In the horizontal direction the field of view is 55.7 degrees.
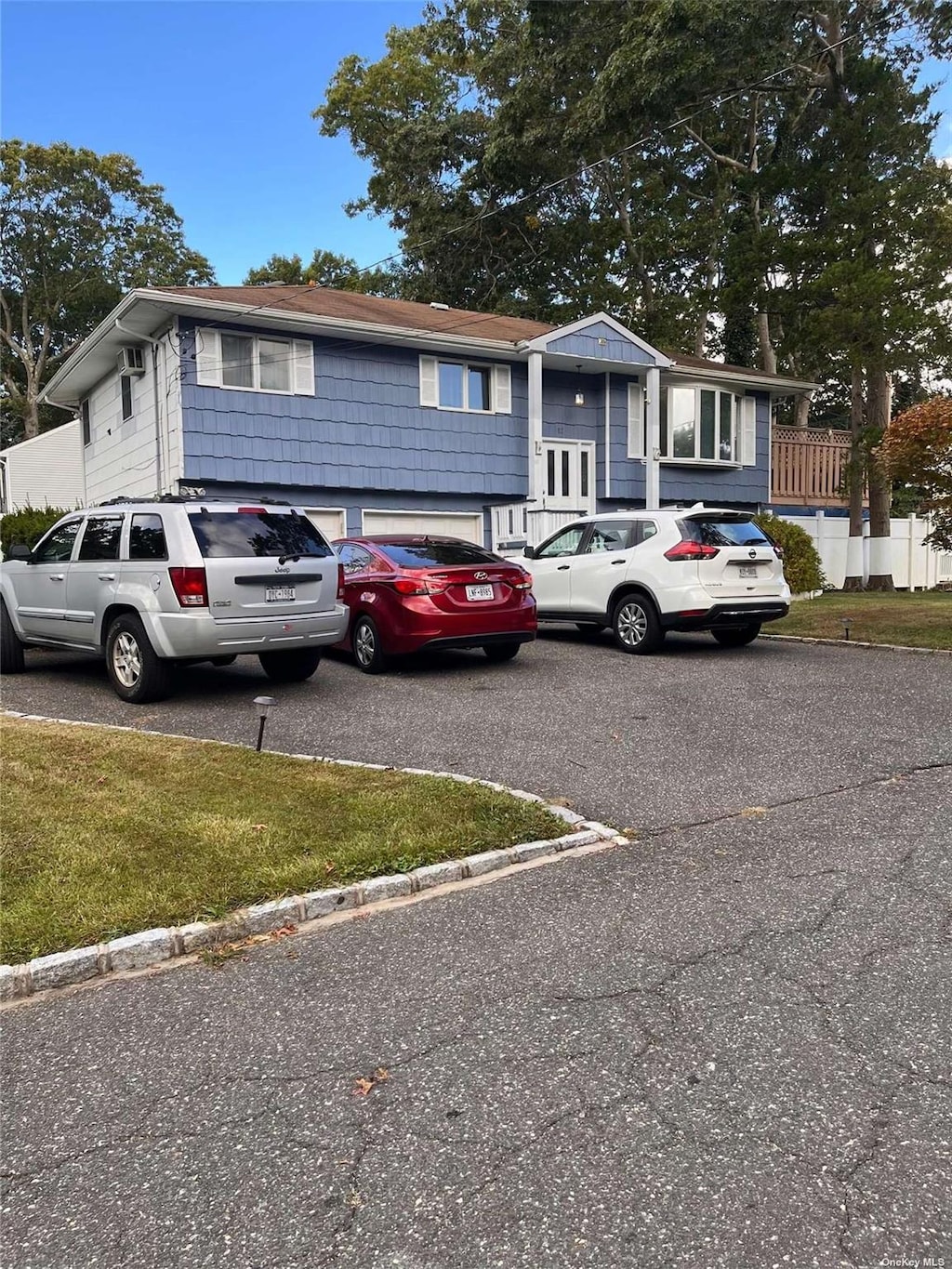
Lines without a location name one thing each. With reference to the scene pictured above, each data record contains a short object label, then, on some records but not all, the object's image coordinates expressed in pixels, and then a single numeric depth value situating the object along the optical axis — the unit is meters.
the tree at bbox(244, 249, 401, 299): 35.81
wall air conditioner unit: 18.62
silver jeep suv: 8.04
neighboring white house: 31.86
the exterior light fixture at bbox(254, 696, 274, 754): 6.03
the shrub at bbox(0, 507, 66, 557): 17.33
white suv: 10.96
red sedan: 9.64
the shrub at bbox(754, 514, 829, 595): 18.28
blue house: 17.11
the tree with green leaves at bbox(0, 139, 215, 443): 39.94
